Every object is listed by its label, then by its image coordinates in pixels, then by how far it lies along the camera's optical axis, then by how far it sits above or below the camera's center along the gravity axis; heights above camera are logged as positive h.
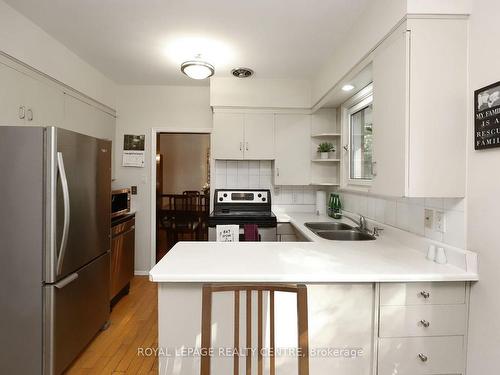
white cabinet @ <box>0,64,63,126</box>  1.80 +0.60
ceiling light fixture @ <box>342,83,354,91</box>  2.26 +0.83
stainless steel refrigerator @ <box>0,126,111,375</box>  1.56 -0.37
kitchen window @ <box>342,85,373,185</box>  2.39 +0.47
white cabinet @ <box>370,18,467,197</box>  1.32 +0.39
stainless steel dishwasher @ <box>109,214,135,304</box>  2.67 -0.73
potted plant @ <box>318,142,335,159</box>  2.96 +0.40
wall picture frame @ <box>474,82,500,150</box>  1.17 +0.31
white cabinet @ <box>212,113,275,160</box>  3.05 +0.54
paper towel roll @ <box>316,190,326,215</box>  3.23 -0.19
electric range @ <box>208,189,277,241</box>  3.13 -0.19
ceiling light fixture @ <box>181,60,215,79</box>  2.37 +1.02
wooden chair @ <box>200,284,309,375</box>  0.92 -0.48
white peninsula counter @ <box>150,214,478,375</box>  1.29 -0.63
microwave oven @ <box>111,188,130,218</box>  2.74 -0.19
